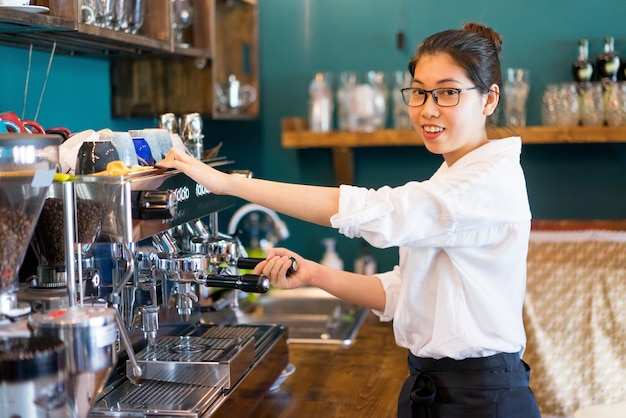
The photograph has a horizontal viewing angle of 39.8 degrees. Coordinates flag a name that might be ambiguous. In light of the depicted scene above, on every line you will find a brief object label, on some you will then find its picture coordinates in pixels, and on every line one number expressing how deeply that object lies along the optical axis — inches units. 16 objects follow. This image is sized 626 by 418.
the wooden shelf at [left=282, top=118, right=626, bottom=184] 118.8
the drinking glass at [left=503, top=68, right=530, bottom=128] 122.2
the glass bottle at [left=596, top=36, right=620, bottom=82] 119.6
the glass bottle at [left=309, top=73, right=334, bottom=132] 130.1
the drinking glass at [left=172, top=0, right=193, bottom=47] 101.1
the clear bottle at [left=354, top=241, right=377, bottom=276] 130.3
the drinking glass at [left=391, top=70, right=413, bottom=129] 126.5
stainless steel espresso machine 47.0
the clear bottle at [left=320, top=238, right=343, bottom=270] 131.0
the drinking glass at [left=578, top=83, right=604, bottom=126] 119.2
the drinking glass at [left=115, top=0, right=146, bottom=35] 82.6
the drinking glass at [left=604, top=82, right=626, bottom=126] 118.1
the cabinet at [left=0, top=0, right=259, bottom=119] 68.5
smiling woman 59.7
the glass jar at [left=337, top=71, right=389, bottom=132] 127.0
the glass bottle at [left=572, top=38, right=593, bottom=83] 121.6
